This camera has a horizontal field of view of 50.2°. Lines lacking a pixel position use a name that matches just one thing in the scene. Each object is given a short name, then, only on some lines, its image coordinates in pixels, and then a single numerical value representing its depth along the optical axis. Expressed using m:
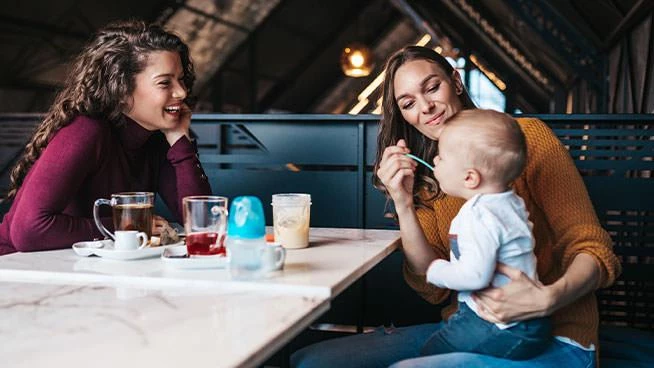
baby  1.33
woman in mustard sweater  1.42
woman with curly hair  1.73
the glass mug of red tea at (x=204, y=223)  1.44
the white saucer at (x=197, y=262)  1.39
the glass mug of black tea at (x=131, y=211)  1.61
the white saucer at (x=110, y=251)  1.51
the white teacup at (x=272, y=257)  1.30
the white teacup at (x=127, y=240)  1.54
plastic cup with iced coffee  1.66
